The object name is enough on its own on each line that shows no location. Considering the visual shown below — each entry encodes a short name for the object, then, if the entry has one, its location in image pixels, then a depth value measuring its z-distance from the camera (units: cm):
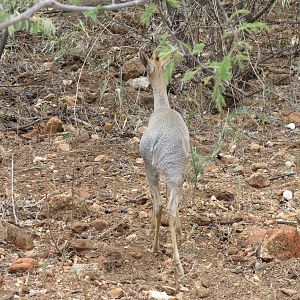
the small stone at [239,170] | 1084
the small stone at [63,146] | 1156
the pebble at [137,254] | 816
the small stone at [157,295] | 717
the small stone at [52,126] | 1218
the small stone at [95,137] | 1205
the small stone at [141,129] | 1227
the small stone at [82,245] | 819
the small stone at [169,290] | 736
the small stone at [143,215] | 928
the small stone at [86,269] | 761
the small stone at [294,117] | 1302
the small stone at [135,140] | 1189
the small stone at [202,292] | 734
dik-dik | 786
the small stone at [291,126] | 1271
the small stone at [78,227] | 870
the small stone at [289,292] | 743
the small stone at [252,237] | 848
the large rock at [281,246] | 812
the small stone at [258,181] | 1028
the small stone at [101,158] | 1123
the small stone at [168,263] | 798
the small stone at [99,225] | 883
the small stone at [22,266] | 769
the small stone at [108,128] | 1232
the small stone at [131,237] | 867
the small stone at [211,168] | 1090
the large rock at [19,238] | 823
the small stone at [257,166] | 1095
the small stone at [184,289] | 745
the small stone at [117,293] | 724
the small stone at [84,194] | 966
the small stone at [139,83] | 1379
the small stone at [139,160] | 1123
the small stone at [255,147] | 1175
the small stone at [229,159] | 1127
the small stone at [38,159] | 1109
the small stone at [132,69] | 1412
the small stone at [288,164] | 1105
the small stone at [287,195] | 984
